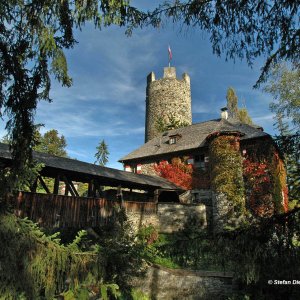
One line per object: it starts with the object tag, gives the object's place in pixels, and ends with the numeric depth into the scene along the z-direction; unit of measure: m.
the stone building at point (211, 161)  16.08
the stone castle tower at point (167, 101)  31.92
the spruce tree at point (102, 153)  44.81
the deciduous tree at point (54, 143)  42.25
